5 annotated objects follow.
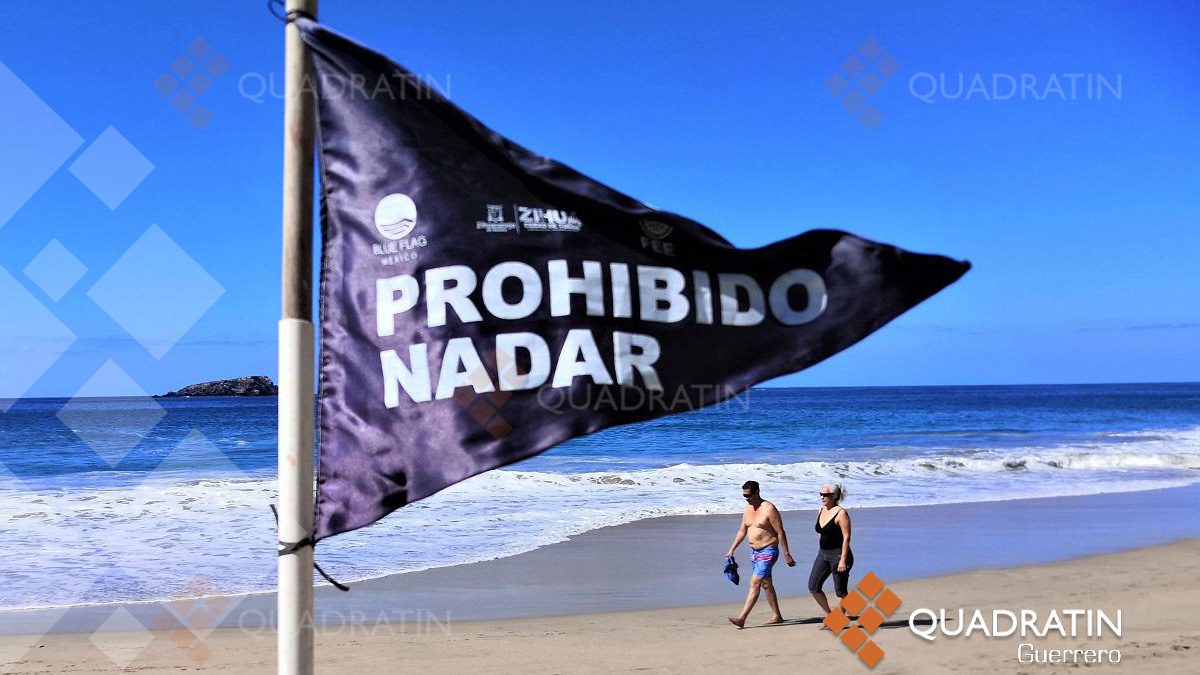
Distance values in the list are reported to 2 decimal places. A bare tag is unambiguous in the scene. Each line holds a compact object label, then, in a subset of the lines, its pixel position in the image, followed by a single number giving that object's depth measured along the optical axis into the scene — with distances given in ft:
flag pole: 8.26
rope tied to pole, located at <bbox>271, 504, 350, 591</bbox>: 8.36
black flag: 8.64
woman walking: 32.76
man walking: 32.96
